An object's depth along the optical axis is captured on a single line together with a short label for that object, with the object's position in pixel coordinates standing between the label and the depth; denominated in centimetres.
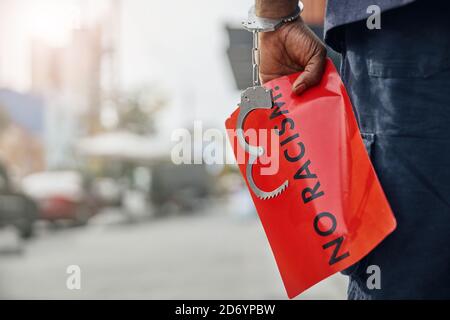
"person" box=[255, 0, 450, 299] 115
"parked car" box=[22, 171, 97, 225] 1516
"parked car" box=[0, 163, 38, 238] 1244
